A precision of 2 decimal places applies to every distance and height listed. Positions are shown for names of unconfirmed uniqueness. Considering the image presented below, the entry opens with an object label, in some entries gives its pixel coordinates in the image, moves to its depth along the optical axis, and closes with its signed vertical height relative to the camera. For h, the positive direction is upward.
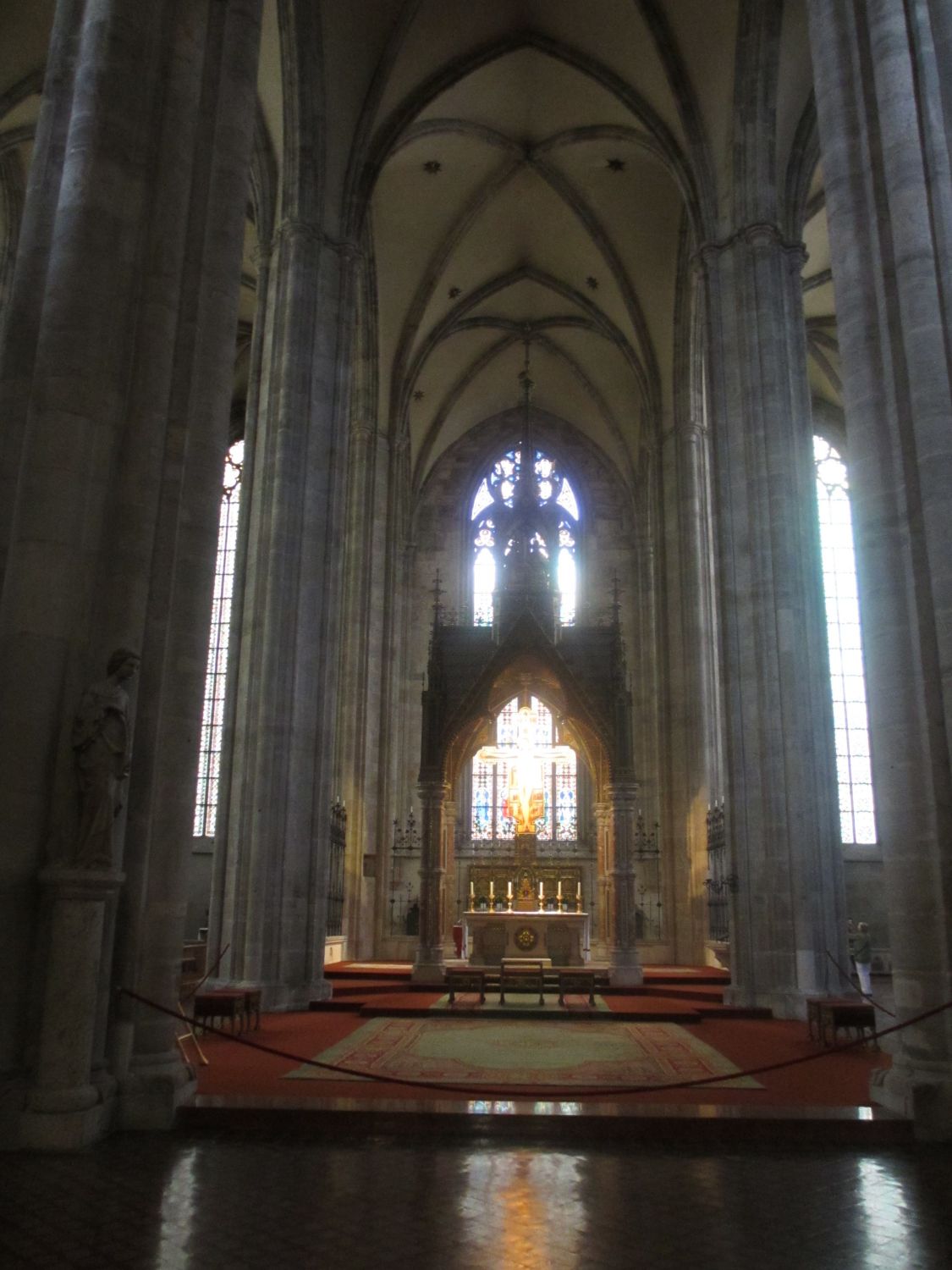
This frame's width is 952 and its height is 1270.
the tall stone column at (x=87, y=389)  6.55 +3.43
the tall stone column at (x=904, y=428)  7.28 +3.56
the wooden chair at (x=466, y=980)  14.59 -1.14
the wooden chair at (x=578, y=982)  14.33 -1.10
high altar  18.00 -0.55
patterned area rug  8.79 -1.46
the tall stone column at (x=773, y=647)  14.13 +3.52
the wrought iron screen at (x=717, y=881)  19.80 +0.36
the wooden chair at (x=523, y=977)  14.50 -1.07
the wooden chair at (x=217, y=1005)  10.88 -1.12
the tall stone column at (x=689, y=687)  22.62 +4.72
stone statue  6.48 +0.79
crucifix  19.45 +2.11
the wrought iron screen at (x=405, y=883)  25.08 +0.35
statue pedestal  6.09 -0.73
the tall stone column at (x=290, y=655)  13.81 +3.30
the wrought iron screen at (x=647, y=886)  24.38 +0.33
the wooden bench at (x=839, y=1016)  10.30 -1.10
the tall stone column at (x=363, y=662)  22.80 +5.23
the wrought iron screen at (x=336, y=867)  19.62 +0.54
